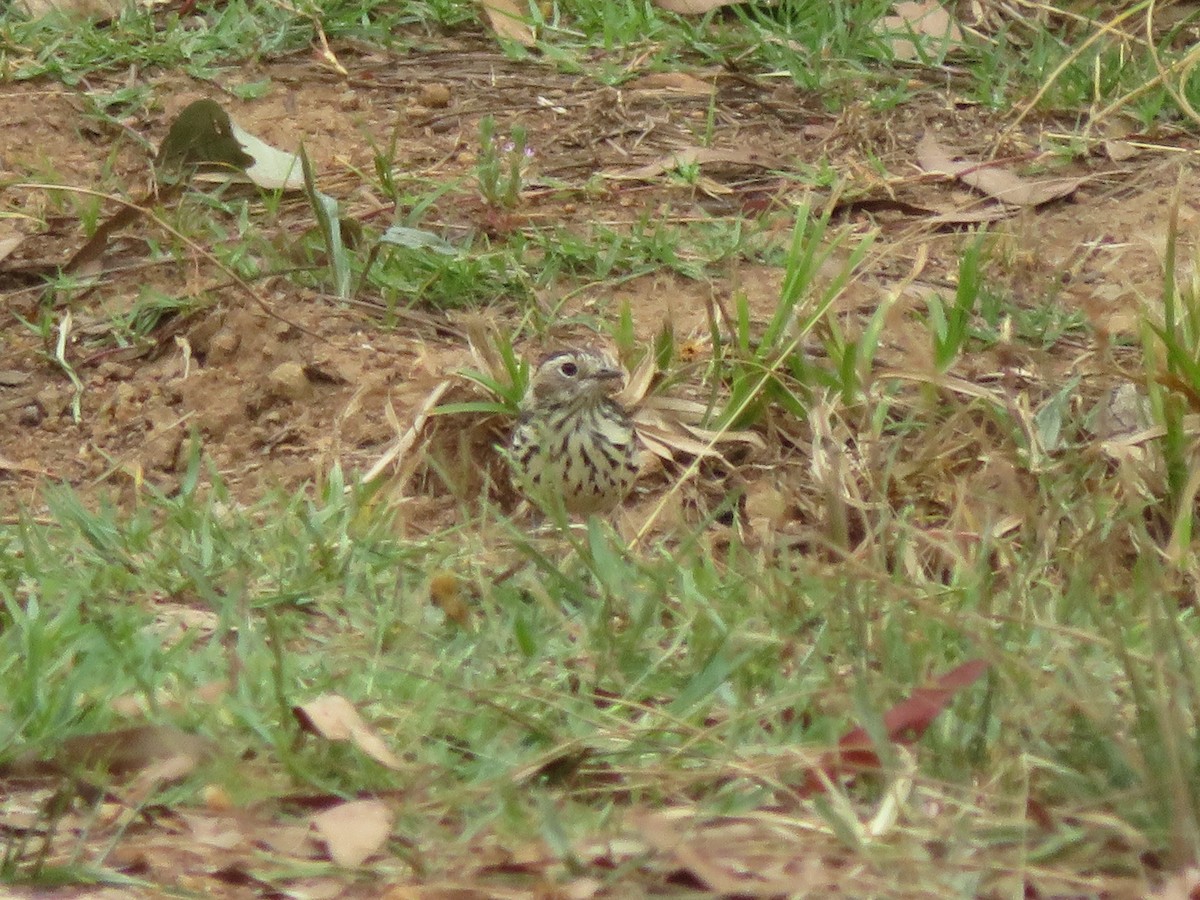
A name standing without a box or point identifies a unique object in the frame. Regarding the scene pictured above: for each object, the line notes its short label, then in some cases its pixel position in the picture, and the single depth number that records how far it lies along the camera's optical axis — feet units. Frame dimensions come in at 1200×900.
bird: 40.40
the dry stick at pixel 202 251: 42.98
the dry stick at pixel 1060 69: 46.30
